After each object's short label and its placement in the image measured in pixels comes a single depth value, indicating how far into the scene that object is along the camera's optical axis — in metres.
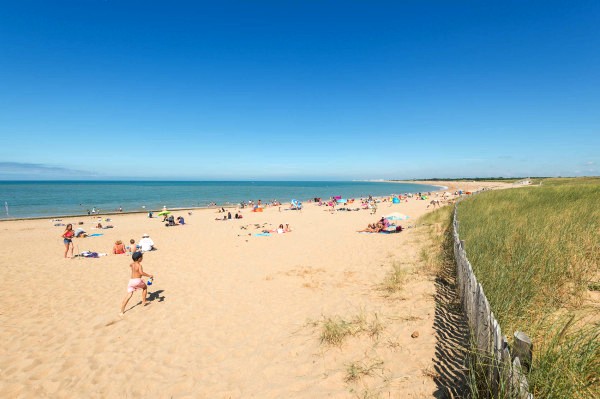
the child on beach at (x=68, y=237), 12.02
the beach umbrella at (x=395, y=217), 19.01
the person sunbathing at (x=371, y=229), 16.22
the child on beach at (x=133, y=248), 11.08
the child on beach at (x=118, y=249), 12.81
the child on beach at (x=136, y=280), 6.67
